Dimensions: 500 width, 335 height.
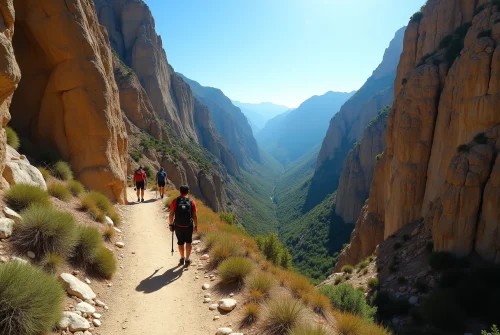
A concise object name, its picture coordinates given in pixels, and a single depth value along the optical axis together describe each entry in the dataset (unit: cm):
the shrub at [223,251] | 966
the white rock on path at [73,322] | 525
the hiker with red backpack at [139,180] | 1969
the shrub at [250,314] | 652
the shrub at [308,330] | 520
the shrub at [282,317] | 605
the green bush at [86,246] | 768
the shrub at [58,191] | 1077
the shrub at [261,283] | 762
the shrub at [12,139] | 1151
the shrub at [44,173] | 1158
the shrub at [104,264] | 788
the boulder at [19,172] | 905
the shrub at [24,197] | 784
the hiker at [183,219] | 922
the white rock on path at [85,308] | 601
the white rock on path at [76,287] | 634
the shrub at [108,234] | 1045
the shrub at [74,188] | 1210
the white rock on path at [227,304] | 706
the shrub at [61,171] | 1280
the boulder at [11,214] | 711
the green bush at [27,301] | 432
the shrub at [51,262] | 655
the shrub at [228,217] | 1991
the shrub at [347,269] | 2545
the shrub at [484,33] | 1980
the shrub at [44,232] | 673
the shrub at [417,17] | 3455
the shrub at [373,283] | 1954
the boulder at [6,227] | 647
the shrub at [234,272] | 823
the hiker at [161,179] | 2075
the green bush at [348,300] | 1066
